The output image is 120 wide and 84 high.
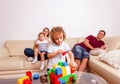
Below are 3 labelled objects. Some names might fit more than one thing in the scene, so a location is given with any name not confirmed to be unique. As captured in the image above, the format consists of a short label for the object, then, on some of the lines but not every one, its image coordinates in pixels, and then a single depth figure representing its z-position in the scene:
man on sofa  1.58
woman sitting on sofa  1.73
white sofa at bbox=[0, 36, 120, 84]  1.12
